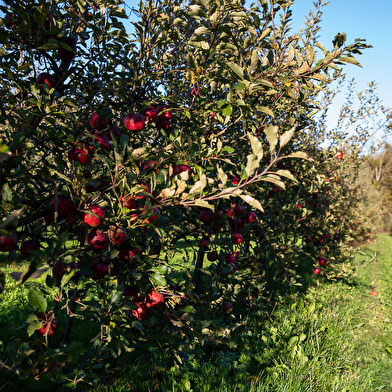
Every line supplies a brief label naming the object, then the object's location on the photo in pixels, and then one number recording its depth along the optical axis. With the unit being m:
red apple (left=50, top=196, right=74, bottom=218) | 1.21
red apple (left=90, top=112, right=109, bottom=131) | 1.48
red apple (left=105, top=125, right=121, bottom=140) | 1.45
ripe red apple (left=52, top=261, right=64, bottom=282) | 1.17
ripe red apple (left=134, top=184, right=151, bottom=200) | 1.13
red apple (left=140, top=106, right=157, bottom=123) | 1.75
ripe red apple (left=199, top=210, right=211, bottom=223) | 1.91
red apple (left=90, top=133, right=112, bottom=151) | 1.39
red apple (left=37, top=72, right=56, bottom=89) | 1.49
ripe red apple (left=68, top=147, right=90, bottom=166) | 1.38
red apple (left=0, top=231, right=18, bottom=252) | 1.03
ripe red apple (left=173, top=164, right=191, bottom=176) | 1.41
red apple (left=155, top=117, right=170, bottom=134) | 1.79
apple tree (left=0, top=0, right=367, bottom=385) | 1.14
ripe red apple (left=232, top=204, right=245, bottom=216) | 2.06
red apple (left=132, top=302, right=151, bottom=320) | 1.47
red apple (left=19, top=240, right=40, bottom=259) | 1.29
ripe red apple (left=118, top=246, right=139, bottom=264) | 1.32
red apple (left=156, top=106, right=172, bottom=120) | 1.76
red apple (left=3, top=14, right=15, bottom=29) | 1.53
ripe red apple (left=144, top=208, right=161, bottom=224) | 1.13
